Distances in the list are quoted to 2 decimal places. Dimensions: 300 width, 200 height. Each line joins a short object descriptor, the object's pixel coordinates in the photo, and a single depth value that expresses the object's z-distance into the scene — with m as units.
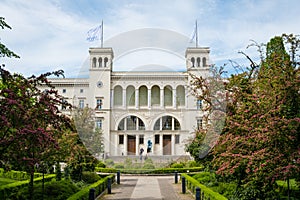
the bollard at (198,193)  11.83
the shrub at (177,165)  32.87
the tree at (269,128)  8.56
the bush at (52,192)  12.56
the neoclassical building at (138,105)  43.62
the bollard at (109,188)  16.37
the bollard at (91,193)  11.55
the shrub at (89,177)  20.19
